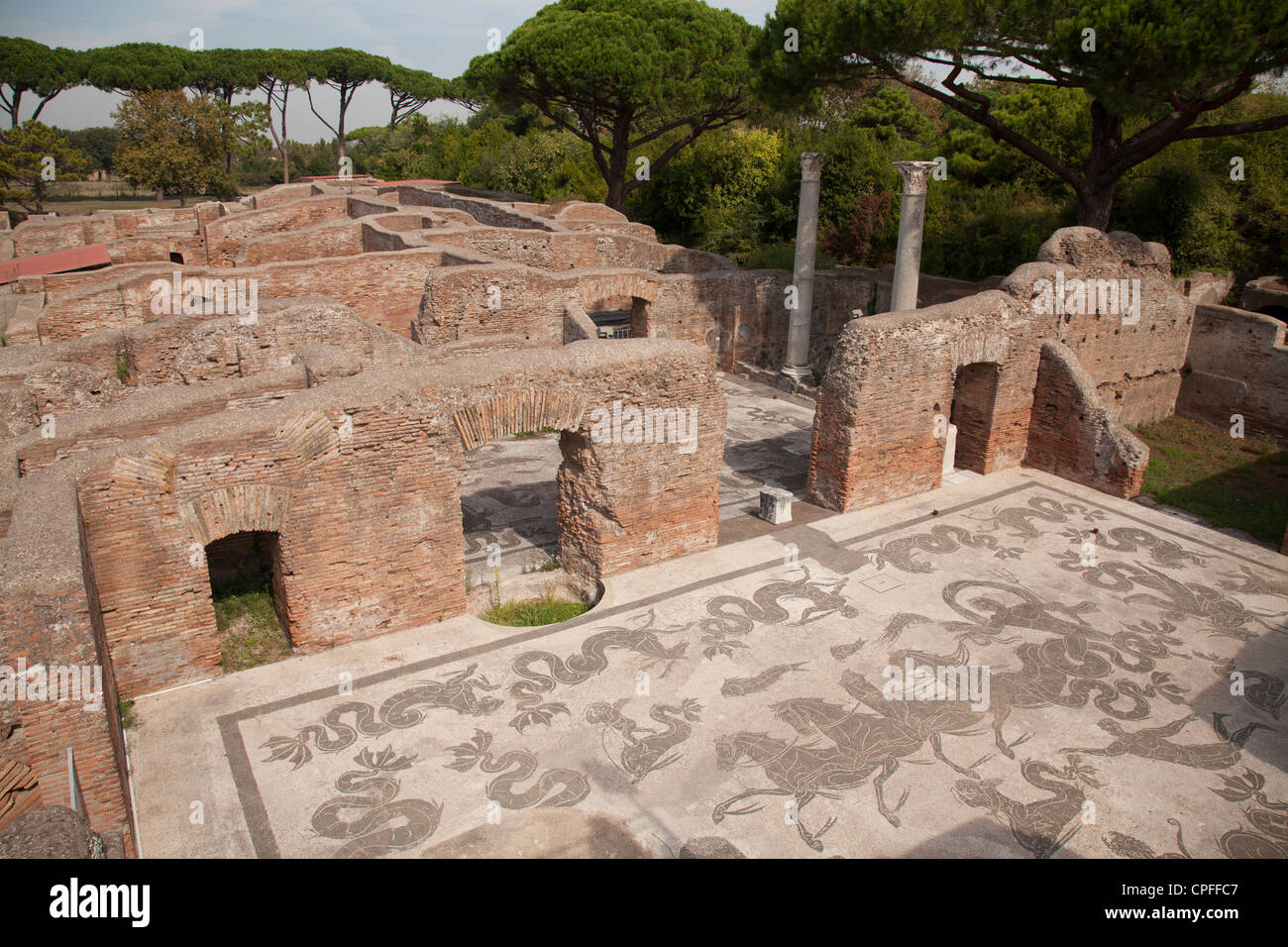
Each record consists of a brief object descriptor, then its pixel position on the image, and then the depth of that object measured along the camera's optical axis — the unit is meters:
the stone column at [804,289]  16.33
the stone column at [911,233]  14.30
